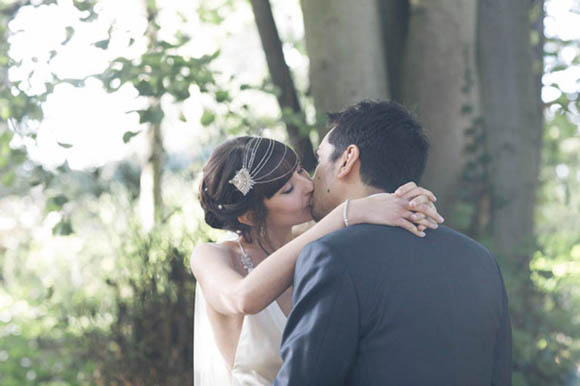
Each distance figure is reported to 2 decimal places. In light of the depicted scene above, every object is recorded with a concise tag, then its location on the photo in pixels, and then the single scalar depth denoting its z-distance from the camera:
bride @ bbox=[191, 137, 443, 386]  2.76
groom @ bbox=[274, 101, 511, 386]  1.96
